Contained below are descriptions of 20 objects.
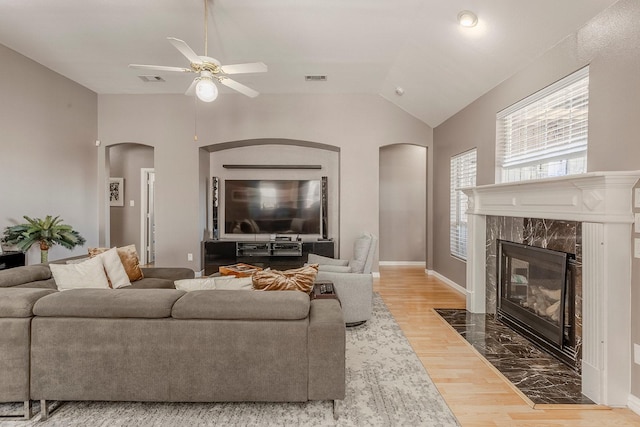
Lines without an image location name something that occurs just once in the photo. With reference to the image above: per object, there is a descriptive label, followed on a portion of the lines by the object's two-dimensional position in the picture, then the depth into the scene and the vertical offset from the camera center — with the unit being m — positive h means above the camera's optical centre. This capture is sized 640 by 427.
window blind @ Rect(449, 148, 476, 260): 5.09 +0.26
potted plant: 4.19 -0.26
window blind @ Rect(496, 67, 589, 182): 2.93 +0.82
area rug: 2.07 -1.23
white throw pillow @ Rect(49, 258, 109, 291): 2.97 -0.54
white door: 7.48 +0.00
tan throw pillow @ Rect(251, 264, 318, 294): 2.44 -0.48
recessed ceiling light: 3.34 +1.91
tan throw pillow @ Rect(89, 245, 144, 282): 3.69 -0.51
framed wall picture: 7.42 +0.49
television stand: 6.22 -0.68
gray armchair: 3.70 -0.83
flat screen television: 6.64 +0.14
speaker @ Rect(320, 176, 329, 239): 6.55 +0.12
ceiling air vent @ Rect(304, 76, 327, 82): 5.46 +2.16
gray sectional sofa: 2.01 -0.79
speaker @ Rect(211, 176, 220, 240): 6.41 +0.19
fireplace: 2.25 -0.43
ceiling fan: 3.10 +1.35
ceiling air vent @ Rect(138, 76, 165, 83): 5.49 +2.16
